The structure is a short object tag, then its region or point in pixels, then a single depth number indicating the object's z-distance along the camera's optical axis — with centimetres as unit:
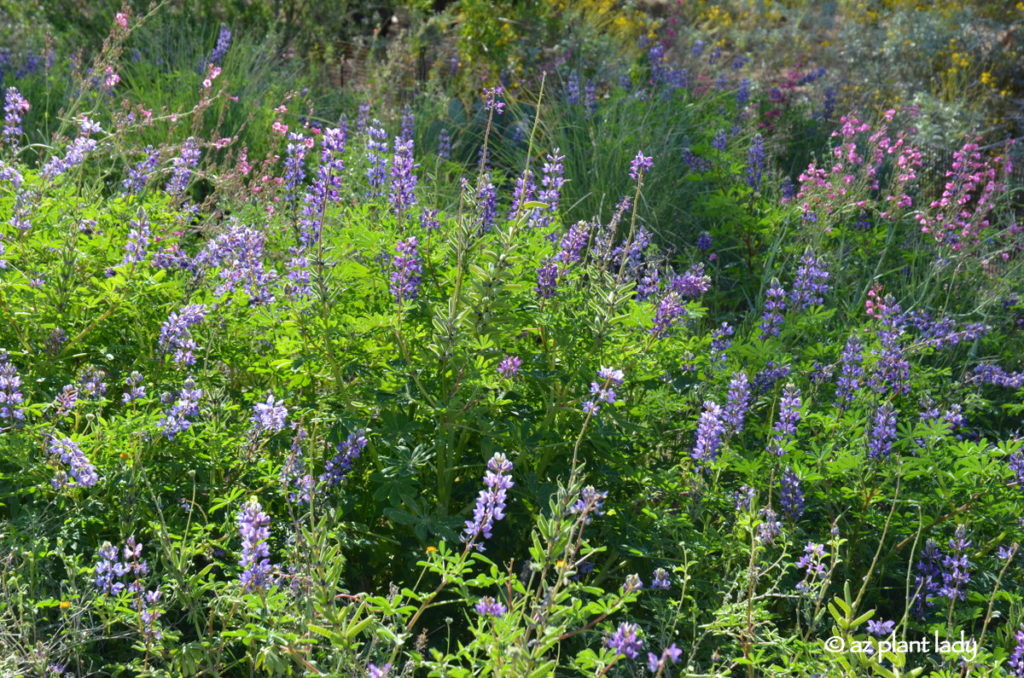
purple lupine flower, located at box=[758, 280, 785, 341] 338
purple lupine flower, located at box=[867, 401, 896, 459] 262
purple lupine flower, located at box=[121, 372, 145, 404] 244
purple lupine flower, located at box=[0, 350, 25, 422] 234
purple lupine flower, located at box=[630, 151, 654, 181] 294
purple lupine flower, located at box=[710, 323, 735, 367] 313
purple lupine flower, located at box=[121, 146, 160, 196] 353
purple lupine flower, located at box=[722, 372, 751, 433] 275
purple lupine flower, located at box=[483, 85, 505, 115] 298
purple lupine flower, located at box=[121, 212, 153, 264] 276
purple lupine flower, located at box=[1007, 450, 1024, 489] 270
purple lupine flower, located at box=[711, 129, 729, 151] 510
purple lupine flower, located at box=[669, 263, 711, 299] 321
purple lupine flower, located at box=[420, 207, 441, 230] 280
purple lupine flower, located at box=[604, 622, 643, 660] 184
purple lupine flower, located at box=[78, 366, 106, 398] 246
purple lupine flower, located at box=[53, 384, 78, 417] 236
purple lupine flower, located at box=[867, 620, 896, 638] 228
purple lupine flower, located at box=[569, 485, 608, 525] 186
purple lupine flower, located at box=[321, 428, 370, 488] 241
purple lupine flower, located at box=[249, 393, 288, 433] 230
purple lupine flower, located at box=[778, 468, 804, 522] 266
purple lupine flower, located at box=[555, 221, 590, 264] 292
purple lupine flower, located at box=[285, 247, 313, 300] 261
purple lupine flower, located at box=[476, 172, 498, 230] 250
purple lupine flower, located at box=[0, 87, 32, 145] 364
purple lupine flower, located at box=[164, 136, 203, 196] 339
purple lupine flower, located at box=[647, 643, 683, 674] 181
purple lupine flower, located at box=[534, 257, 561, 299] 275
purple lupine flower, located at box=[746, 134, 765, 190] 488
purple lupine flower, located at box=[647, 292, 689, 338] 284
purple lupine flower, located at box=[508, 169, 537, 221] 251
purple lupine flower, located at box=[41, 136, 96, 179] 316
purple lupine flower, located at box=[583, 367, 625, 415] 234
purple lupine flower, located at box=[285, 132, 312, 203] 372
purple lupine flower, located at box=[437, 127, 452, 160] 530
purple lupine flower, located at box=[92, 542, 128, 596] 203
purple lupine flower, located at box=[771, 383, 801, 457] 275
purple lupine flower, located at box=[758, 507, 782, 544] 243
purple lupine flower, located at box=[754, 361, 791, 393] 320
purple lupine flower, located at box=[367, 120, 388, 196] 308
